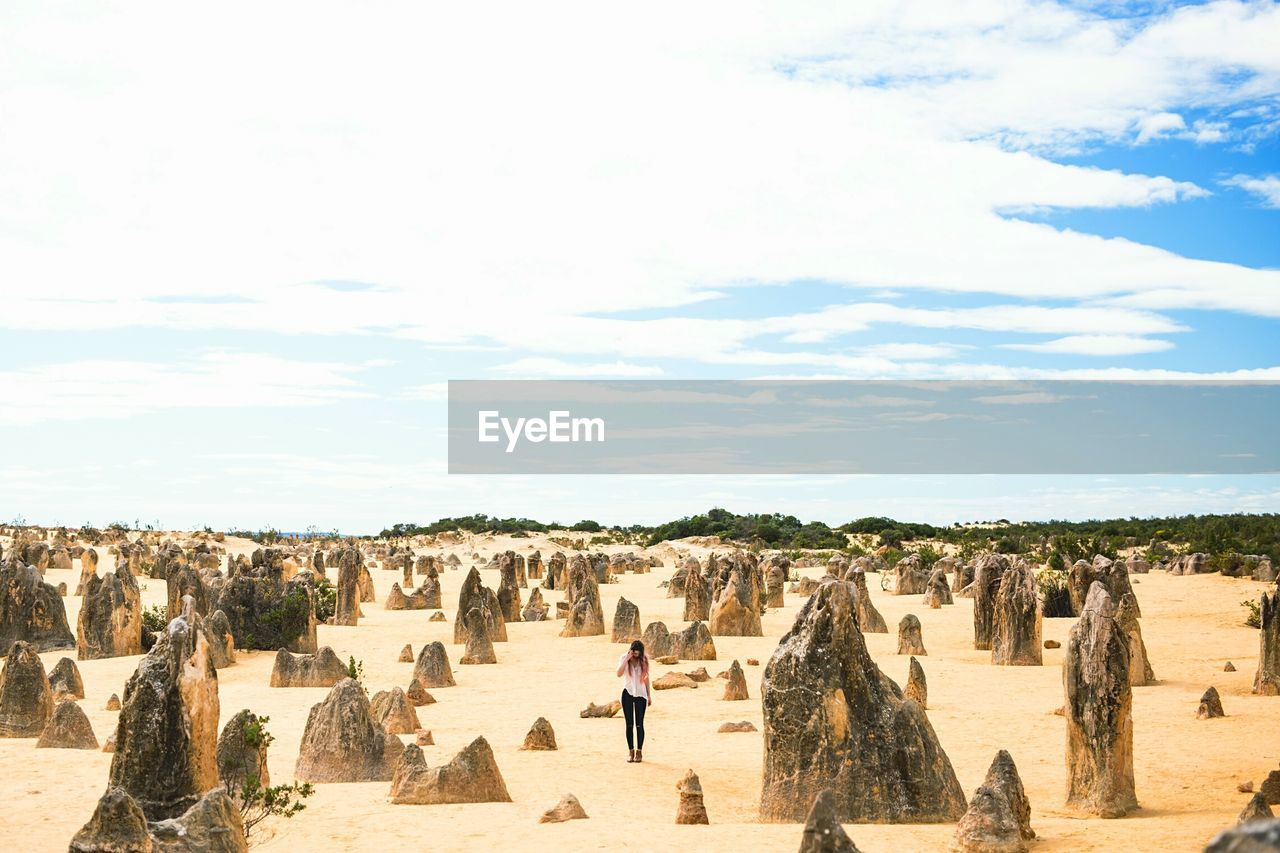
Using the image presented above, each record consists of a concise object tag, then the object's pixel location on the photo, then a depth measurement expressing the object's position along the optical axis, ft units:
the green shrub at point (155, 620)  88.22
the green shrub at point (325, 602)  104.63
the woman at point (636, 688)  46.98
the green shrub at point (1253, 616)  89.81
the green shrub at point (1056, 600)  102.68
